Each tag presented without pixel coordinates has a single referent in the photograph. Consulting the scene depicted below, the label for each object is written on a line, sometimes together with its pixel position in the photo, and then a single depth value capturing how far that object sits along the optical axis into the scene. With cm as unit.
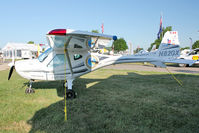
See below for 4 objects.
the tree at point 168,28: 5091
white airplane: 525
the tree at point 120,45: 8994
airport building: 4897
